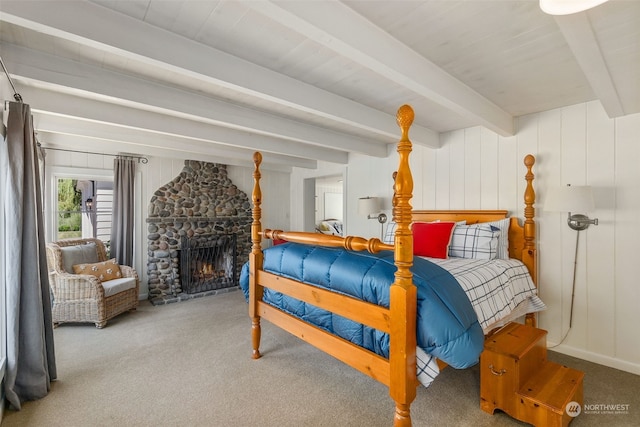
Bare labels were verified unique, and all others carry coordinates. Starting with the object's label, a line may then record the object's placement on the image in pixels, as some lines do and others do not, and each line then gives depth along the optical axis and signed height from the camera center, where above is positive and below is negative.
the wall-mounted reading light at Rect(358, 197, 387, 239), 4.04 +0.02
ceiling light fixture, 0.97 +0.66
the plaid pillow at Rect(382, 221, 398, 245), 3.36 -0.29
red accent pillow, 2.81 -0.30
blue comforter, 1.53 -0.51
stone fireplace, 4.37 -0.38
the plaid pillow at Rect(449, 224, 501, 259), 2.74 -0.32
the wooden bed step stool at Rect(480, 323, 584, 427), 1.71 -1.10
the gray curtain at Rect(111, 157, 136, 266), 4.04 -0.03
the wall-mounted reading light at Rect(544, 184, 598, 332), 2.35 +0.04
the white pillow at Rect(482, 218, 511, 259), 2.83 -0.28
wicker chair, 3.19 -0.91
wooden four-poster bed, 1.54 -0.58
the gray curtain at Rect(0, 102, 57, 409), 1.89 -0.35
